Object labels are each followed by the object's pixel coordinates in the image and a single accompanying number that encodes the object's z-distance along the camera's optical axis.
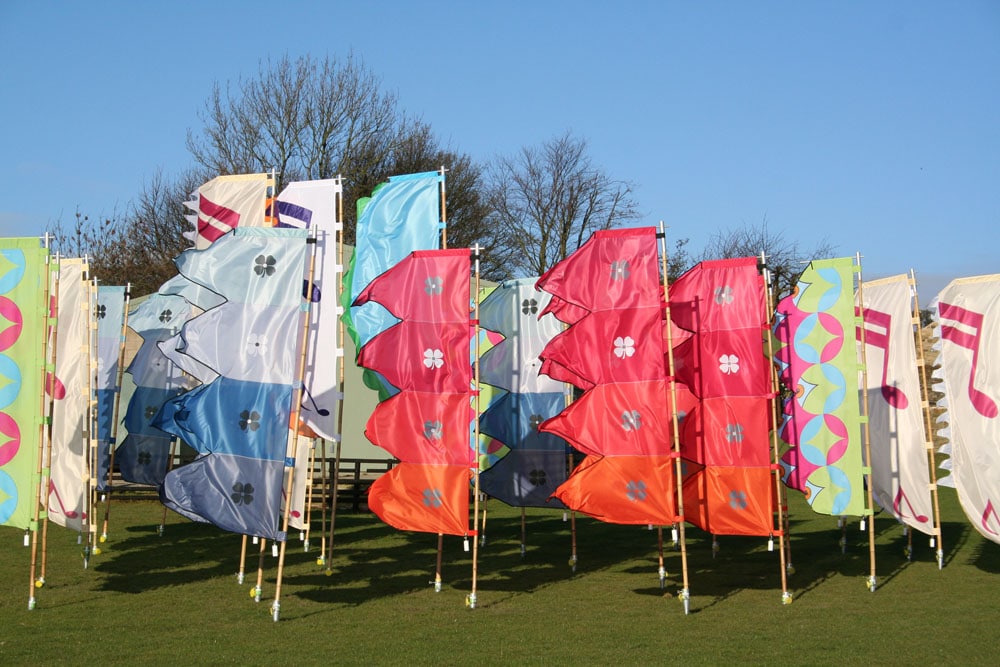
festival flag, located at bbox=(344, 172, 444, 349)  11.10
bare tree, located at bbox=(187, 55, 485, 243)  30.86
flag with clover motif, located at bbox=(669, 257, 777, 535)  9.59
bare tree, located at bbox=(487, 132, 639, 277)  37.75
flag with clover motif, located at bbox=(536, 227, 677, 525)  9.23
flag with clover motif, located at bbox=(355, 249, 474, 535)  9.34
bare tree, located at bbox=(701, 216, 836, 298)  36.59
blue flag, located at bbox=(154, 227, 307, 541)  8.87
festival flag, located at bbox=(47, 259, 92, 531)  10.26
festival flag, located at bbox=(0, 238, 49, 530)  8.91
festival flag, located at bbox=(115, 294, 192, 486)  13.55
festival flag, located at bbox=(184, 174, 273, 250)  11.91
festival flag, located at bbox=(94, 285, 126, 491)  13.01
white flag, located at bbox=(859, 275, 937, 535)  11.21
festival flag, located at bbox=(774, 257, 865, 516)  10.26
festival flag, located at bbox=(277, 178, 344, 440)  9.95
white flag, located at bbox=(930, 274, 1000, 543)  10.20
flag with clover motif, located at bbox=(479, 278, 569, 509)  12.19
